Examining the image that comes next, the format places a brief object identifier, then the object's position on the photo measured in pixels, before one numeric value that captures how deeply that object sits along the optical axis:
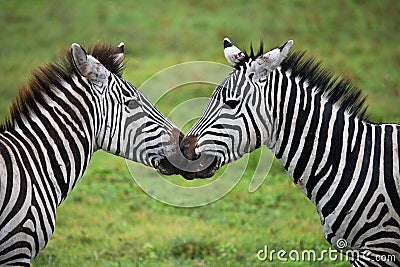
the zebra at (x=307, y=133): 12.05
